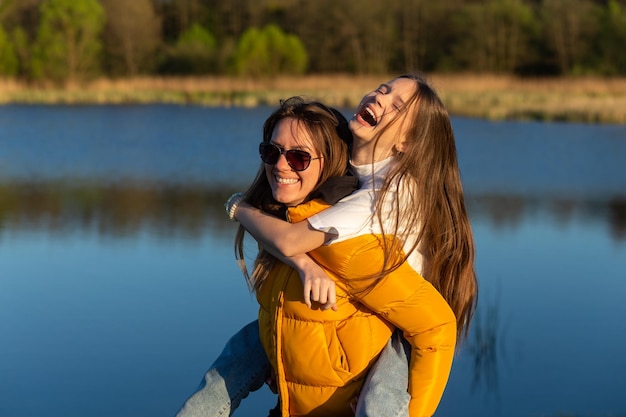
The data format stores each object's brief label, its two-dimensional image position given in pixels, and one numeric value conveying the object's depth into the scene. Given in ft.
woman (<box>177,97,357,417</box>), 7.69
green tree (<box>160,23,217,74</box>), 118.93
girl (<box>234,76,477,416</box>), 7.25
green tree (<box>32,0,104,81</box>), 111.04
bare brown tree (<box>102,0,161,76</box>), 122.11
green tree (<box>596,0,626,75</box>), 110.52
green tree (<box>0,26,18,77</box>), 112.27
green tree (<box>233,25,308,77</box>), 110.11
